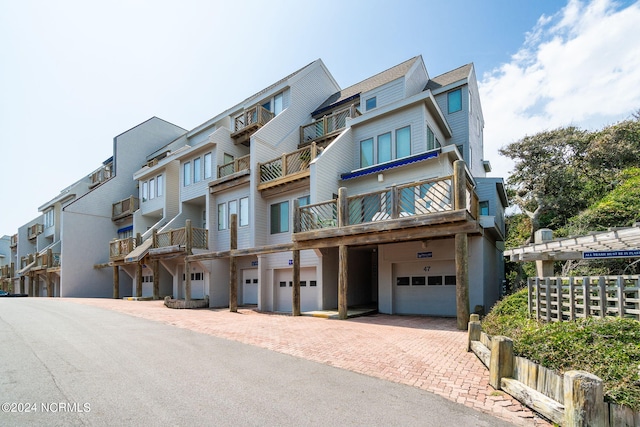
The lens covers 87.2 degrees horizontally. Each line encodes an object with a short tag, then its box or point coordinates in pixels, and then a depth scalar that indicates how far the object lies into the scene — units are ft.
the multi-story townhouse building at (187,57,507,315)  40.40
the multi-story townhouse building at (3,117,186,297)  91.76
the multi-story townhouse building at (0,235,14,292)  146.20
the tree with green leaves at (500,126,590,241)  70.33
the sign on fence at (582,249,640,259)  20.20
